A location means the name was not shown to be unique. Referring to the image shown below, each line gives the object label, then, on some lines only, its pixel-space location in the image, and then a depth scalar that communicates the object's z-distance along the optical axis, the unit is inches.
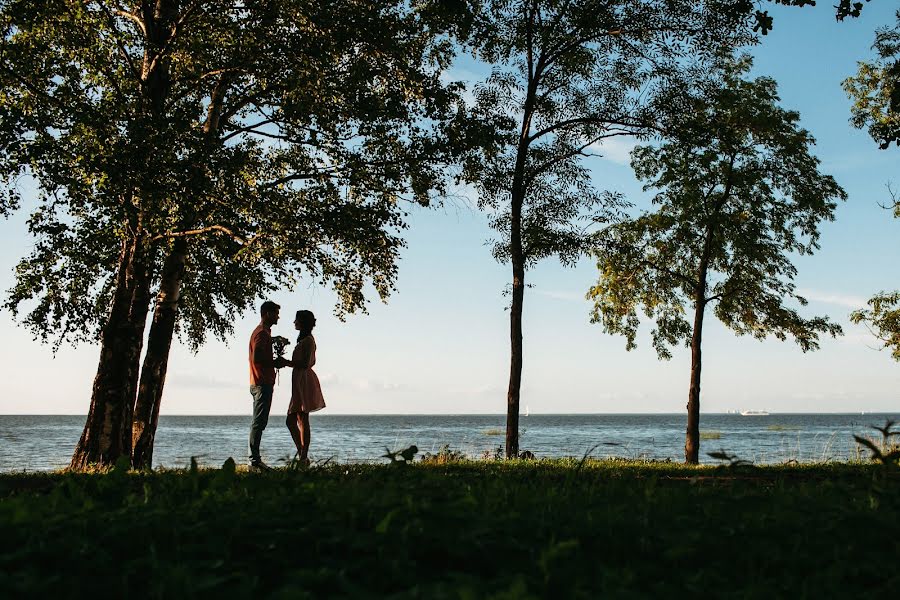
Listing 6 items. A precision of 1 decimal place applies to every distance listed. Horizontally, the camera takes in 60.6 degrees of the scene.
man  452.8
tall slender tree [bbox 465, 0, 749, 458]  660.1
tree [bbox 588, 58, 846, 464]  800.9
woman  462.3
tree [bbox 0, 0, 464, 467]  505.0
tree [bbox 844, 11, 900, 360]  877.2
